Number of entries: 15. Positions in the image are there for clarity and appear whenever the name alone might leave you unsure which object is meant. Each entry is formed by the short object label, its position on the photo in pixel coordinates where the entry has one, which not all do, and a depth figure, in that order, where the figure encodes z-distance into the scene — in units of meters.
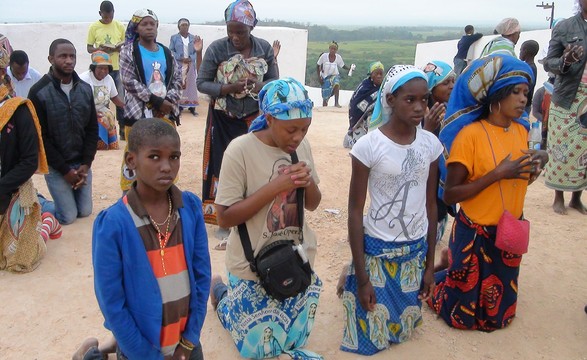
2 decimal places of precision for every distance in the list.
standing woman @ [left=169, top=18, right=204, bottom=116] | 10.85
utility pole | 20.39
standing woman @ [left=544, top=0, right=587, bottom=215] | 5.05
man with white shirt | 6.40
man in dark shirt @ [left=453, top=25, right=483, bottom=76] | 11.53
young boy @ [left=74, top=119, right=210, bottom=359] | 2.04
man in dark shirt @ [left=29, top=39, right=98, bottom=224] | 4.41
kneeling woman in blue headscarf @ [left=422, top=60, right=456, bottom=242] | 3.93
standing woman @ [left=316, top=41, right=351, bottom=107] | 13.86
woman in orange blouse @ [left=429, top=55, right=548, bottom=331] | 2.97
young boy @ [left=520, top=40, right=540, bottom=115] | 6.58
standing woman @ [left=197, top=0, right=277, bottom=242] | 4.21
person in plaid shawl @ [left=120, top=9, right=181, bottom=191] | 4.66
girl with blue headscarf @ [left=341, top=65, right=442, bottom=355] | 2.77
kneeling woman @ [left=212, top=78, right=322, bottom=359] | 2.49
